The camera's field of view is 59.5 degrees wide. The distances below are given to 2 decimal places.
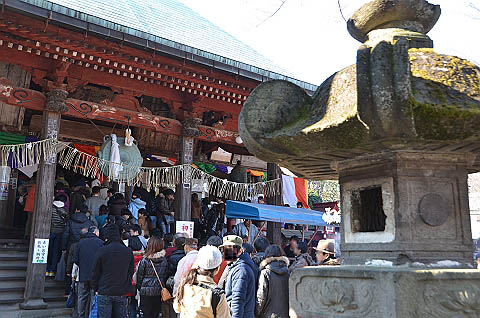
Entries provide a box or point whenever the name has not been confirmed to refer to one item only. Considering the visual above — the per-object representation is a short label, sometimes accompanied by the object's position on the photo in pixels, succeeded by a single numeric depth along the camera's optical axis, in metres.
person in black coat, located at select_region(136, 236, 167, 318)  5.39
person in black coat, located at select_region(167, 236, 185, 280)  5.59
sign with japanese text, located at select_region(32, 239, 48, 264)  7.15
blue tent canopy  9.49
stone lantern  2.27
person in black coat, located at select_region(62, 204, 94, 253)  7.57
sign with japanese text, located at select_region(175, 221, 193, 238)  8.89
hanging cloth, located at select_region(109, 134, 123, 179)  8.49
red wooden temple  7.02
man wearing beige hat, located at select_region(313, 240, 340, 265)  5.25
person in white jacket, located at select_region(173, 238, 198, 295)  5.05
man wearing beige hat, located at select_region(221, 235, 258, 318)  4.29
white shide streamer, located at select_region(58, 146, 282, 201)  8.43
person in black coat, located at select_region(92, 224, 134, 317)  5.15
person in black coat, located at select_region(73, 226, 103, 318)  6.37
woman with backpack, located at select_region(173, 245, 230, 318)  3.32
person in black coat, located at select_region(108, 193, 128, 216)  8.85
